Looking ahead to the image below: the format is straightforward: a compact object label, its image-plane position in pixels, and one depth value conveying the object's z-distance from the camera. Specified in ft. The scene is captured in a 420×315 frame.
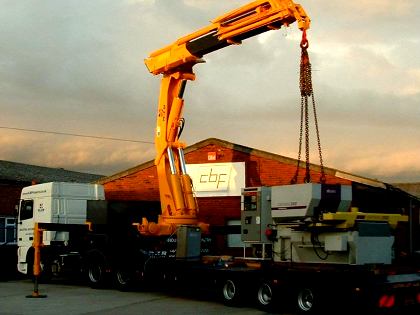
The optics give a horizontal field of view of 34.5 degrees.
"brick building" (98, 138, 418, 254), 75.46
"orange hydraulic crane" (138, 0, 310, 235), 62.85
